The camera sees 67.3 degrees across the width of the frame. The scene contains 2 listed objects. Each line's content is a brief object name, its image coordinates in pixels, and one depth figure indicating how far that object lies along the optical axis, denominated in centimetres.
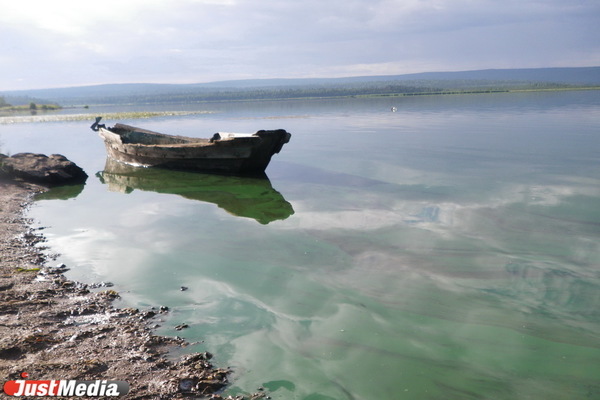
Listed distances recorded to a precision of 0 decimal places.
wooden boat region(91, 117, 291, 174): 1332
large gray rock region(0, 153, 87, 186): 1344
